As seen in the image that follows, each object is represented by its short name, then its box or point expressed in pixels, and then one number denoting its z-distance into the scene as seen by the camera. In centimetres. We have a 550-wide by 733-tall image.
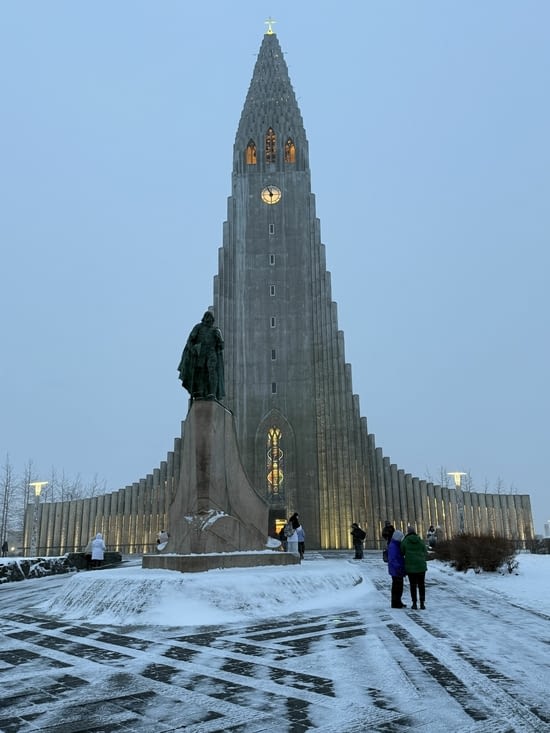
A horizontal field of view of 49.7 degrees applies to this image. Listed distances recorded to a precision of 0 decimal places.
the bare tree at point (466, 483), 6569
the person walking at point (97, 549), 1989
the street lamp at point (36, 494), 3259
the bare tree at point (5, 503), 5543
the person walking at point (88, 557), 2156
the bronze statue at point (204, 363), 1468
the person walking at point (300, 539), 2055
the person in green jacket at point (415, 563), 1058
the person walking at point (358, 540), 2586
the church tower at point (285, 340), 3894
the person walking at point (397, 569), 1069
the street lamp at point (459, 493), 3181
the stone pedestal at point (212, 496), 1334
